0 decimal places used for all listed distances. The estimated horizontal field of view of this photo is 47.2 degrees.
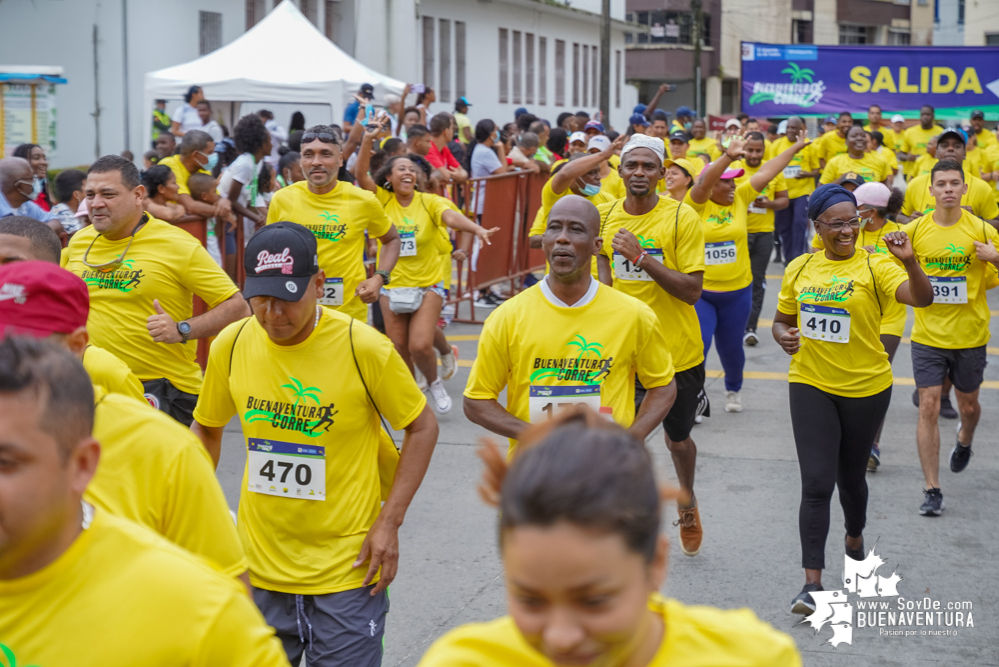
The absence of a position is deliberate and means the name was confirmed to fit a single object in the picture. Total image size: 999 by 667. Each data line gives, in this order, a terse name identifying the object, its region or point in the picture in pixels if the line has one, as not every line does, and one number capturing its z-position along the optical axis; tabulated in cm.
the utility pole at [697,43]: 4462
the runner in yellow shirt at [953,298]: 712
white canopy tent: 1636
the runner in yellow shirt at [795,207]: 1548
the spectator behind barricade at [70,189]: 918
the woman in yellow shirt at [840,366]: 525
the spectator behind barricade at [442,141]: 1392
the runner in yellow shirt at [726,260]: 830
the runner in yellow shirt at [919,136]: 1978
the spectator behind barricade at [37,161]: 991
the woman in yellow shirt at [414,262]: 880
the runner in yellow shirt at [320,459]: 355
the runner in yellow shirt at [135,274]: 530
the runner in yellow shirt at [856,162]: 1437
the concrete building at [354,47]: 2159
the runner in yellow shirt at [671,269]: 595
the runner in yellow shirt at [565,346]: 427
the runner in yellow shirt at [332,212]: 752
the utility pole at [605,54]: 2877
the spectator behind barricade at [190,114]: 1559
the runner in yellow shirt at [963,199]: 1004
